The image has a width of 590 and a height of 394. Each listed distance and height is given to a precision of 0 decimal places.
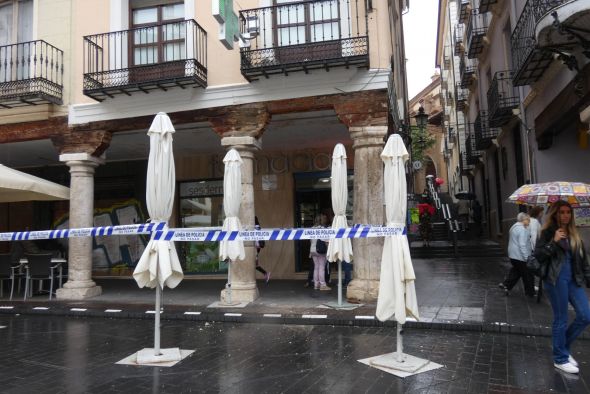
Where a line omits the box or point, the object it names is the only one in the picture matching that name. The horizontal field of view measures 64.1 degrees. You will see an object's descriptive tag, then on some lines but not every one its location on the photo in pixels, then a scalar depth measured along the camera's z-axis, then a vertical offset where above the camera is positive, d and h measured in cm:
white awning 935 +115
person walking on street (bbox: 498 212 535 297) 887 -46
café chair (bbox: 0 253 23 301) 1072 -54
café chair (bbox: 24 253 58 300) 1038 -52
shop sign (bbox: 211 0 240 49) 820 +396
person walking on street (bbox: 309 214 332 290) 1032 -56
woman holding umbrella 474 -49
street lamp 1700 +409
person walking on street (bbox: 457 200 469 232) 2148 +86
